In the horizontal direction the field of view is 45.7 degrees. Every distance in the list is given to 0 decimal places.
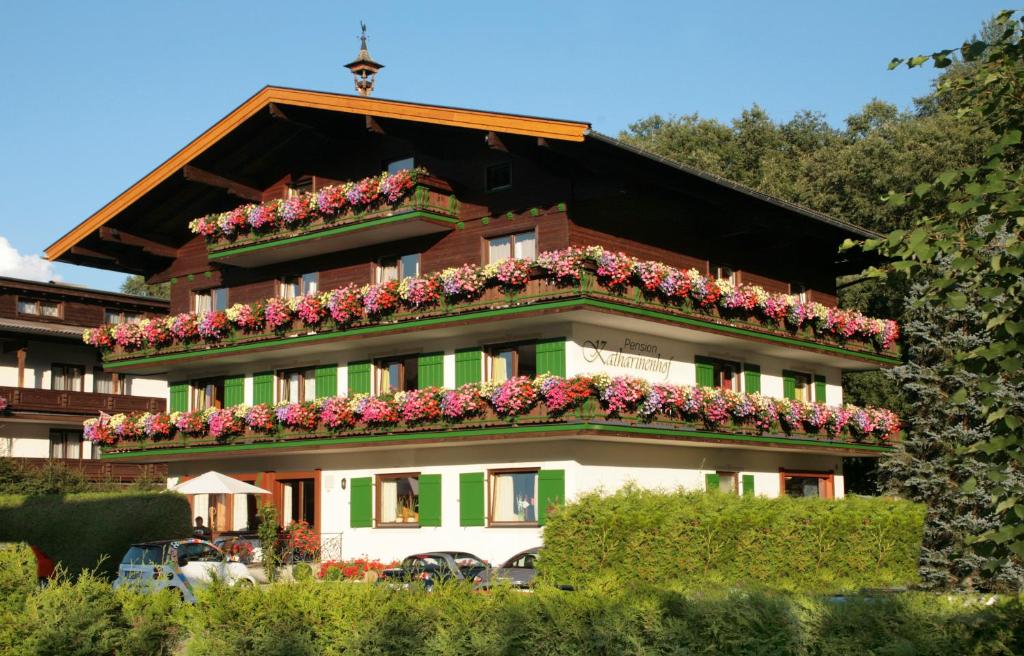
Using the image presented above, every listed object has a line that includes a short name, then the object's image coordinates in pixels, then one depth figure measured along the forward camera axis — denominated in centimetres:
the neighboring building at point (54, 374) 5069
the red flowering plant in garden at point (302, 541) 3366
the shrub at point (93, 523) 3512
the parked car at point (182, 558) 2630
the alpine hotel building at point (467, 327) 3003
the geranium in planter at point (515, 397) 2900
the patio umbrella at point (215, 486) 3272
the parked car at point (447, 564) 2642
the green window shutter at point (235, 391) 3869
